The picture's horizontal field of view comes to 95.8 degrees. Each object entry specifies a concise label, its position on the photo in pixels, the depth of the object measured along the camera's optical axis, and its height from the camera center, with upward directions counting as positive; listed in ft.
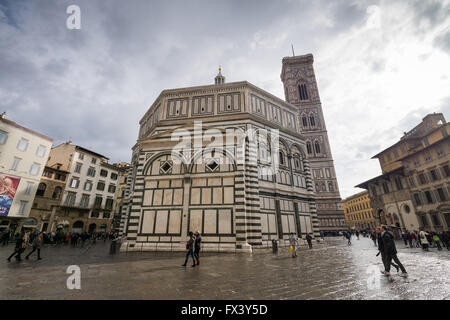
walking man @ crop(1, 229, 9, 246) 56.21 -0.40
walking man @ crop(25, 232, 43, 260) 31.01 -0.96
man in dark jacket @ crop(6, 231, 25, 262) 29.05 -1.56
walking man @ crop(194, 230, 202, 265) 27.07 -1.30
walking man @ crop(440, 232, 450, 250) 42.97 -1.26
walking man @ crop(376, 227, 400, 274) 20.43 -1.18
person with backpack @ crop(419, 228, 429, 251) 41.34 -1.37
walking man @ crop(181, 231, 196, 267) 26.35 -1.54
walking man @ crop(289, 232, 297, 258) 34.16 -1.94
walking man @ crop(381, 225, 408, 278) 19.05 -1.46
